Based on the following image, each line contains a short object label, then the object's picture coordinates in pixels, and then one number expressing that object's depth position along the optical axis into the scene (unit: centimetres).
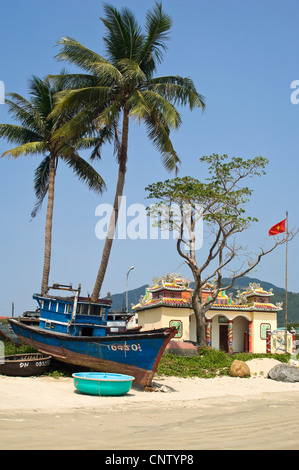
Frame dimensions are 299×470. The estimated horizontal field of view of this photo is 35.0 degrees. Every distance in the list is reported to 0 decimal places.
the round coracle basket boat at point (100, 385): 1419
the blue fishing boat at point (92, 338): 1645
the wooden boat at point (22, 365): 1667
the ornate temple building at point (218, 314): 2897
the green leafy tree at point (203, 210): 2650
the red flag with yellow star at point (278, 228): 2766
